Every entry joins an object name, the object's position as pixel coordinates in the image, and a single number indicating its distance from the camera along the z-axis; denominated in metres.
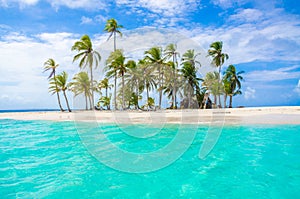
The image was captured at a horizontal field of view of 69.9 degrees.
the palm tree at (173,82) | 45.28
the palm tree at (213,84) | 44.75
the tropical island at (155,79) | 43.00
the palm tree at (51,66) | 46.25
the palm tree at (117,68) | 39.72
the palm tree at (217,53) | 48.78
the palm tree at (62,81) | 46.75
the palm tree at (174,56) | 45.58
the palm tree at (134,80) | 43.26
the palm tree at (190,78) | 45.72
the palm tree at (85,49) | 42.91
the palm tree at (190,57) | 47.91
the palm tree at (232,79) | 53.70
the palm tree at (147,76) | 43.69
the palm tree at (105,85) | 50.84
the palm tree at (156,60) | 41.84
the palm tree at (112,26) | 46.34
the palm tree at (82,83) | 41.65
